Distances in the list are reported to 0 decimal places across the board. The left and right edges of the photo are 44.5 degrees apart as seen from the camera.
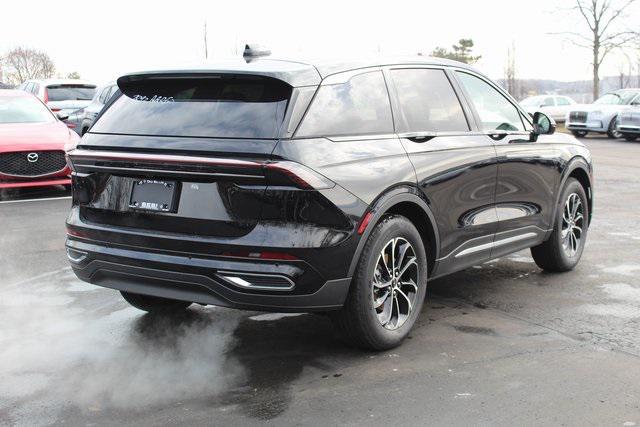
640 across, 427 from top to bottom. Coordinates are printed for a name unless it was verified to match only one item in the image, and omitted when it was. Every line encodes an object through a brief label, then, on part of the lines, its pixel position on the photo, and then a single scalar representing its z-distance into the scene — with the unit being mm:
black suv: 3885
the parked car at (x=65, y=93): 19984
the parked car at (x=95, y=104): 16939
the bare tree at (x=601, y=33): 36562
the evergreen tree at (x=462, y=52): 72000
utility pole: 39031
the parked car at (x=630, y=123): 23641
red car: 10859
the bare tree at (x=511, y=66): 62969
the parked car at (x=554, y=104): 33219
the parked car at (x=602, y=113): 25422
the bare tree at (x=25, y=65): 51188
